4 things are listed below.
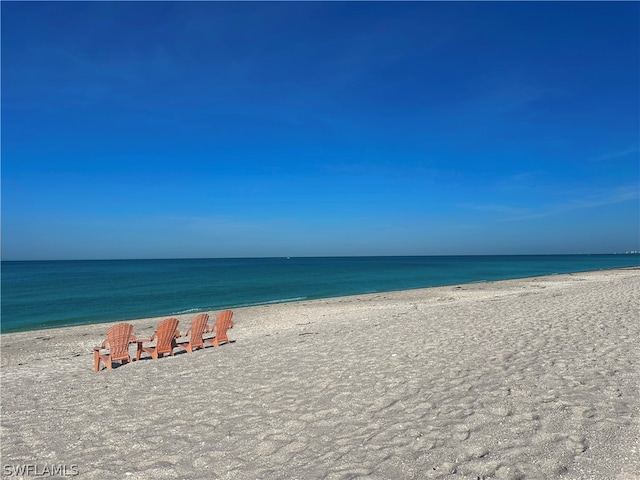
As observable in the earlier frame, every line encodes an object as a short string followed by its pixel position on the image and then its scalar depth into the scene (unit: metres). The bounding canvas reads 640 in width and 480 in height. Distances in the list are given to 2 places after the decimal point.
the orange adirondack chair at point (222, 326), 10.67
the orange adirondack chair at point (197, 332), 10.01
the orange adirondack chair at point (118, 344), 8.84
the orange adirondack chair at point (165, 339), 9.23
